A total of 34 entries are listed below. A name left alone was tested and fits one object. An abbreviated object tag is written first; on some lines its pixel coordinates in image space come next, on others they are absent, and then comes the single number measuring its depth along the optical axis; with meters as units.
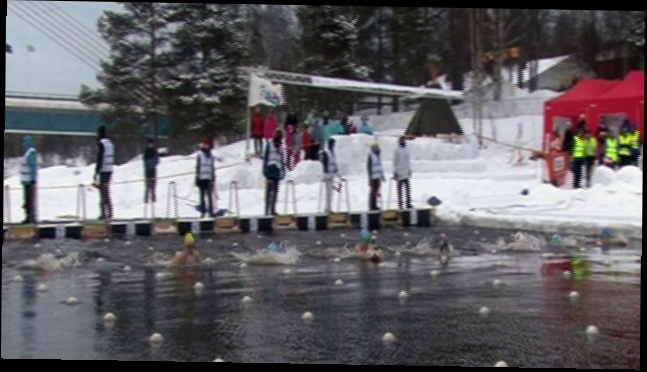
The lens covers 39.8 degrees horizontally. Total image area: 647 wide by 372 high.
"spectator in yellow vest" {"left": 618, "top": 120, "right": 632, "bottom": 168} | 16.75
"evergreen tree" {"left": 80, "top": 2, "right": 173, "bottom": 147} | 26.27
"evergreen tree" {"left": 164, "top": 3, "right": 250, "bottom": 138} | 26.62
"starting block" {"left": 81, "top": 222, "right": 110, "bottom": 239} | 14.84
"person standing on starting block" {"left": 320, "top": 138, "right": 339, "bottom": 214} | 17.33
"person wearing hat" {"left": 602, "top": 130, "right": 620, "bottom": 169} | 17.12
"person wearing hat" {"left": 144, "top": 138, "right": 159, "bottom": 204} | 18.34
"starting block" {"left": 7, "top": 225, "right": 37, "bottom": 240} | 14.48
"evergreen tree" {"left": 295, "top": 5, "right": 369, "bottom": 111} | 28.67
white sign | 23.53
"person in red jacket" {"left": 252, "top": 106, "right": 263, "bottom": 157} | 23.84
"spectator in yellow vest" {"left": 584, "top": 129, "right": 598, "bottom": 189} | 17.95
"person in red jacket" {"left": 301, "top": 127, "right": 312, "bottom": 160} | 23.14
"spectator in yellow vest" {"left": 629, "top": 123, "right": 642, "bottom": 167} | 16.47
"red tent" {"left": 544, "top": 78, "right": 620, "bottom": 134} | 21.25
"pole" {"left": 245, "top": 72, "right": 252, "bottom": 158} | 23.60
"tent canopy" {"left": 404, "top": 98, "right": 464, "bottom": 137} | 28.20
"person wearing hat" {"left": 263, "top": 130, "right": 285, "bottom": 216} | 16.69
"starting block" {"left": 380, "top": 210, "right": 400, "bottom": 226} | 16.91
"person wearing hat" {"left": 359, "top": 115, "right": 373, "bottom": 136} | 25.23
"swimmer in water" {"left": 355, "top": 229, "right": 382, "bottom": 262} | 11.76
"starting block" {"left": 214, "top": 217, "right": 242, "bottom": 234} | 15.76
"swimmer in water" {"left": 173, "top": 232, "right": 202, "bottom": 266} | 11.22
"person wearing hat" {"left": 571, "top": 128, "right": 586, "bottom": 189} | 18.16
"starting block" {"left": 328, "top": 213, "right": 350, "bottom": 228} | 16.58
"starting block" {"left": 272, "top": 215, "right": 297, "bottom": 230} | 16.23
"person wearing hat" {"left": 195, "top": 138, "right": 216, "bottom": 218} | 16.38
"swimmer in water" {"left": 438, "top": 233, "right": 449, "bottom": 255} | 11.61
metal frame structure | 24.30
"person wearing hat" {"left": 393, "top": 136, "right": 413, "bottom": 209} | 17.55
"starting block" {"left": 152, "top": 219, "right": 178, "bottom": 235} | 15.28
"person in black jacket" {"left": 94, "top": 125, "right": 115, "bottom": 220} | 15.39
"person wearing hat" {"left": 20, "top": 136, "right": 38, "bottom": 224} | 14.85
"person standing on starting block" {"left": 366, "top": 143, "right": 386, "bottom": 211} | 17.36
